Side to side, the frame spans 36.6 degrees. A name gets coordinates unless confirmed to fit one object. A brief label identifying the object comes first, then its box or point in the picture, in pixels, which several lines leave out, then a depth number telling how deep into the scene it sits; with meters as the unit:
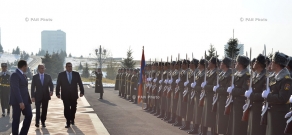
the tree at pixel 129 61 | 48.22
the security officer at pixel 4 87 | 15.93
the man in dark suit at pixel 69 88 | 12.52
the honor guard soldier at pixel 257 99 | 7.73
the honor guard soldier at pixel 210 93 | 10.04
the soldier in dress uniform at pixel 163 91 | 14.55
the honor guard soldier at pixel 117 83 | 29.70
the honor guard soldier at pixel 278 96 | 6.98
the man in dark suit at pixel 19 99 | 9.34
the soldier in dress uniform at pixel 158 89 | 15.59
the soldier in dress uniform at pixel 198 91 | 10.70
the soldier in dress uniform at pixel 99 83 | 24.44
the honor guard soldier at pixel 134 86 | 23.34
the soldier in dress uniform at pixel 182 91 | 12.16
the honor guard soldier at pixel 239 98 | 8.56
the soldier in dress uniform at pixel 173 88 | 13.20
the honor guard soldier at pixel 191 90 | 11.36
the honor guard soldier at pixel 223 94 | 9.29
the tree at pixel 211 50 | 33.21
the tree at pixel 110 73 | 77.38
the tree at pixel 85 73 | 83.25
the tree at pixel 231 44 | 31.14
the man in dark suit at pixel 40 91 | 12.28
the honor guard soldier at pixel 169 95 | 13.73
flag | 18.67
